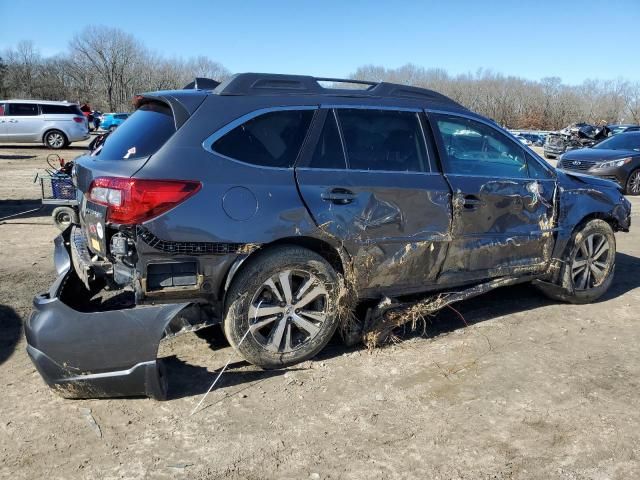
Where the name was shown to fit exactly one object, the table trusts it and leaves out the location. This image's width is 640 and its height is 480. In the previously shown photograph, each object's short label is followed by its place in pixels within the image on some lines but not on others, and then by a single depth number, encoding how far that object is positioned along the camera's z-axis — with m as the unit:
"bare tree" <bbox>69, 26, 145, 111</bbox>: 70.00
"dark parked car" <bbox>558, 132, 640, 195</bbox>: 13.78
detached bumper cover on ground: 3.10
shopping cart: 6.85
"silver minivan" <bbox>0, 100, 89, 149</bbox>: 21.17
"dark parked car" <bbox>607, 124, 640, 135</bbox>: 27.67
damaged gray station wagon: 3.14
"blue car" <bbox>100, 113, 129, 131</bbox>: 36.98
